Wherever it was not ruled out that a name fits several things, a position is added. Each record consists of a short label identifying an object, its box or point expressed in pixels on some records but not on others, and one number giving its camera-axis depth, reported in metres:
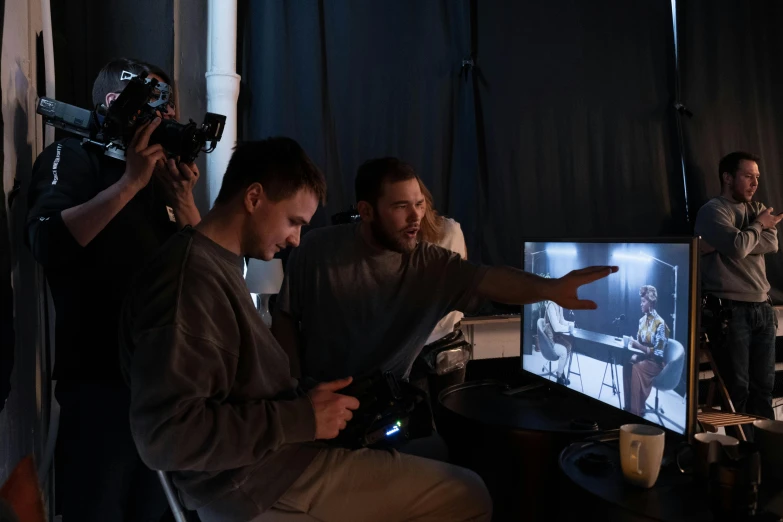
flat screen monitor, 1.30
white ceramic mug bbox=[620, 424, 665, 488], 1.16
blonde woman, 2.28
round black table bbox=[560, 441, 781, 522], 1.07
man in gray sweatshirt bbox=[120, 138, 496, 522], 0.99
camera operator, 1.38
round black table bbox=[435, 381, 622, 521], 1.51
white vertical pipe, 2.63
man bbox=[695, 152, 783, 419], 3.20
